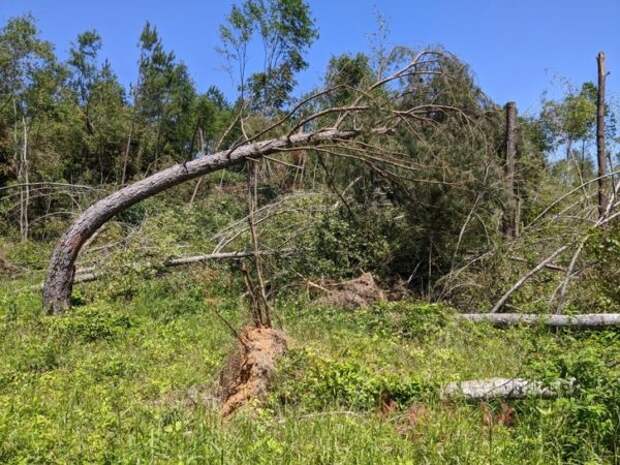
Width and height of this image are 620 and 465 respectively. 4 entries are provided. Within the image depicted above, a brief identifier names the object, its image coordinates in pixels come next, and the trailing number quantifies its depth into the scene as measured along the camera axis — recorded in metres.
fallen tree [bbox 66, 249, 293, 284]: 9.08
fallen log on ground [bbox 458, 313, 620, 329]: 5.81
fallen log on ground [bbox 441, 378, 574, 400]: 3.63
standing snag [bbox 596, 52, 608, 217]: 9.05
